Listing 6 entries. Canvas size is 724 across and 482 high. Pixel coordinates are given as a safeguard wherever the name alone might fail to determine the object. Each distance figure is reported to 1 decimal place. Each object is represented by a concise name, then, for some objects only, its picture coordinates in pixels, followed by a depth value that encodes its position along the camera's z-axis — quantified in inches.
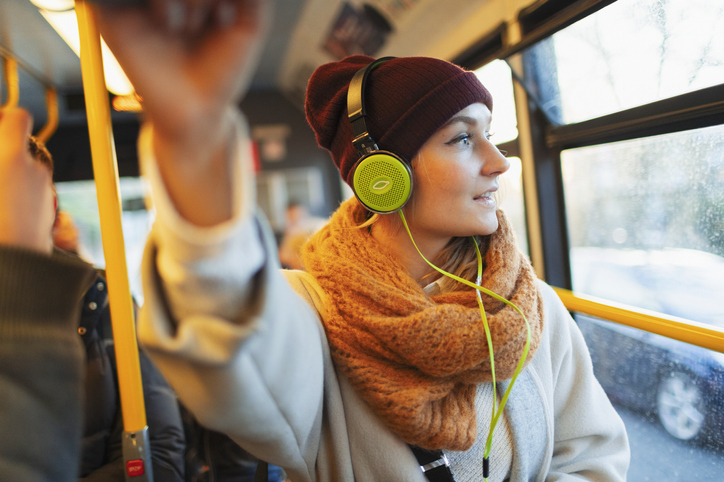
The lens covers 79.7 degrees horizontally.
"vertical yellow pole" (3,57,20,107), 40.2
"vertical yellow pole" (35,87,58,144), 44.4
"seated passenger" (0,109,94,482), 18.6
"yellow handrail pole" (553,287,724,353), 45.7
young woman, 18.4
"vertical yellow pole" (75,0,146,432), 35.7
